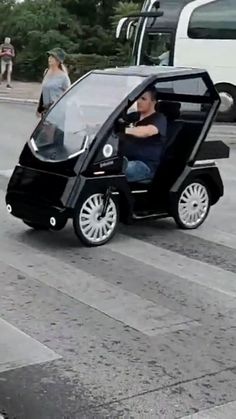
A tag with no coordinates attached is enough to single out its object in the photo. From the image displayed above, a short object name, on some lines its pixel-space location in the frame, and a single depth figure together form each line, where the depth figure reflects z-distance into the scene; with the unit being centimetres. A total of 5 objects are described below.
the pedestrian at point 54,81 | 1147
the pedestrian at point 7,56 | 2892
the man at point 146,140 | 814
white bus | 2112
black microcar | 762
